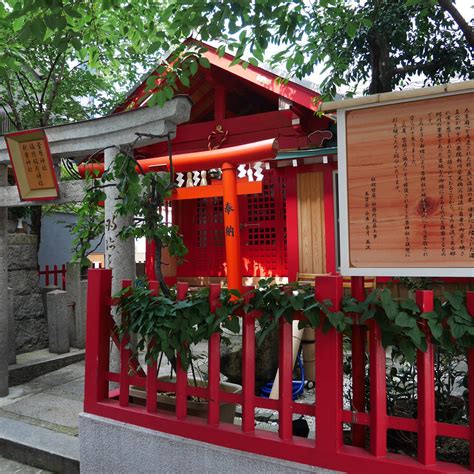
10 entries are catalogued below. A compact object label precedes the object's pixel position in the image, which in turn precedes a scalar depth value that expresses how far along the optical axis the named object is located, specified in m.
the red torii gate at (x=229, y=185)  7.39
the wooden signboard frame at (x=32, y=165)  4.89
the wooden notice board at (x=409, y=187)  2.25
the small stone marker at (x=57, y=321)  6.95
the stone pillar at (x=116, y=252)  4.01
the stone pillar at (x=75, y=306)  7.40
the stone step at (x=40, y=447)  3.71
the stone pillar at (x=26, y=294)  7.11
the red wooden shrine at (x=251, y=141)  7.93
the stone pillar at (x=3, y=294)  5.44
